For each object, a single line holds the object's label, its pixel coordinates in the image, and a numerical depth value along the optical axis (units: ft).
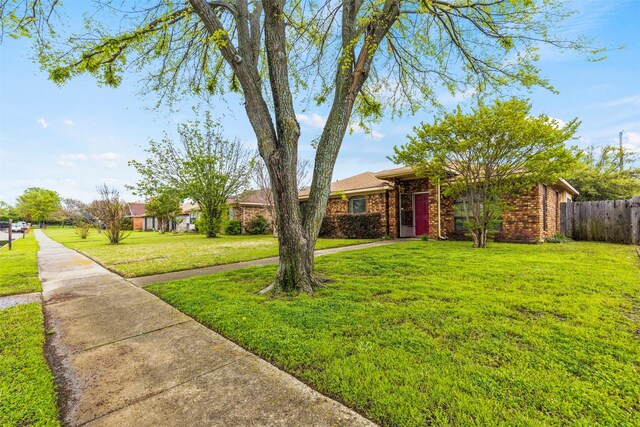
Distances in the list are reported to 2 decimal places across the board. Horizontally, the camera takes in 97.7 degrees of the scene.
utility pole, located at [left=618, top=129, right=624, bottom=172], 71.43
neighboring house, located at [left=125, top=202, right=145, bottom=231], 133.39
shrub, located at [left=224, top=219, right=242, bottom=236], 70.23
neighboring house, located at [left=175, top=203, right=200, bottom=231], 94.66
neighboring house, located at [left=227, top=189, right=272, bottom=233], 72.23
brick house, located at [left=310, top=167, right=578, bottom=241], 34.14
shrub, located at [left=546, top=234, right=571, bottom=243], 35.22
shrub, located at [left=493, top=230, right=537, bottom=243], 33.68
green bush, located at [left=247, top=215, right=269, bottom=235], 70.23
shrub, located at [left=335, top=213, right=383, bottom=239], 45.01
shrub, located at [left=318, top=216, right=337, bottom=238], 49.90
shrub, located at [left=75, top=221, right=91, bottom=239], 70.54
